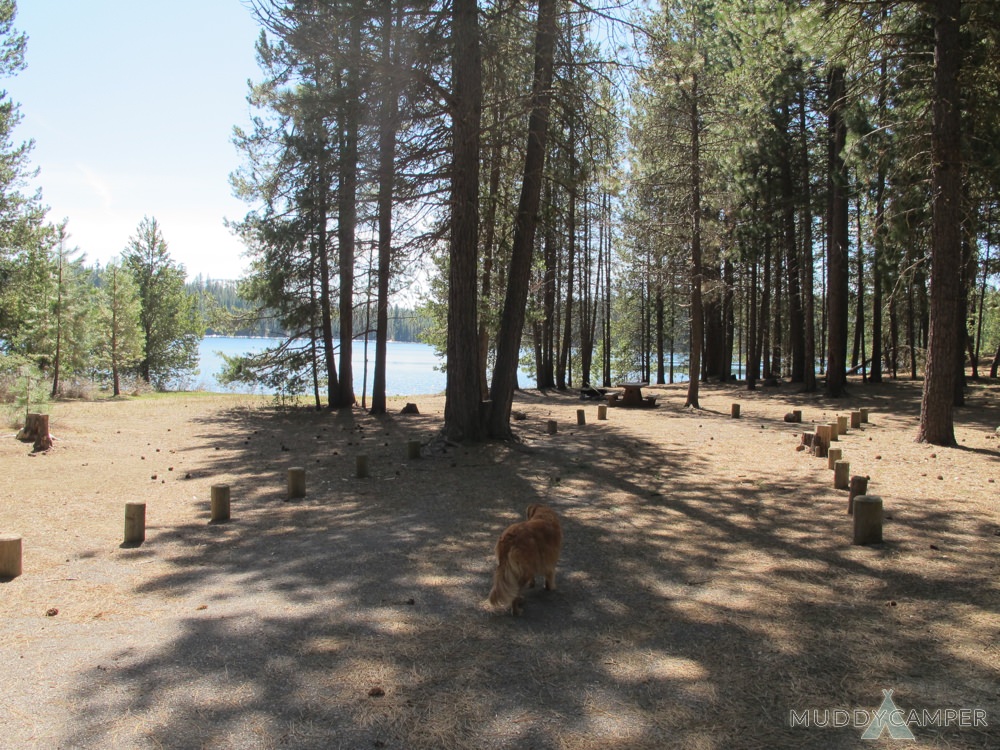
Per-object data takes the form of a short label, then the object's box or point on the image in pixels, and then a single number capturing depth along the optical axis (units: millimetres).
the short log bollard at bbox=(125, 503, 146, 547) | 6180
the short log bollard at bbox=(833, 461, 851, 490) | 7418
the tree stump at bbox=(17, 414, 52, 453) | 10922
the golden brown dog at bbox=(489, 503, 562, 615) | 4121
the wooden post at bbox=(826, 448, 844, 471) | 8577
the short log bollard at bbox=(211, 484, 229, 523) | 7090
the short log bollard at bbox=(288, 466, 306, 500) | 8148
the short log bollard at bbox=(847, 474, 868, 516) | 6242
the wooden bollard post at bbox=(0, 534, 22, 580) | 5176
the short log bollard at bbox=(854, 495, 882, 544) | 5355
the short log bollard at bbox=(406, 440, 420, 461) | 10210
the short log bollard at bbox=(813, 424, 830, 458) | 9672
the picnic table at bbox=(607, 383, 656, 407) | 18281
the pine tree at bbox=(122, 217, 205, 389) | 44344
